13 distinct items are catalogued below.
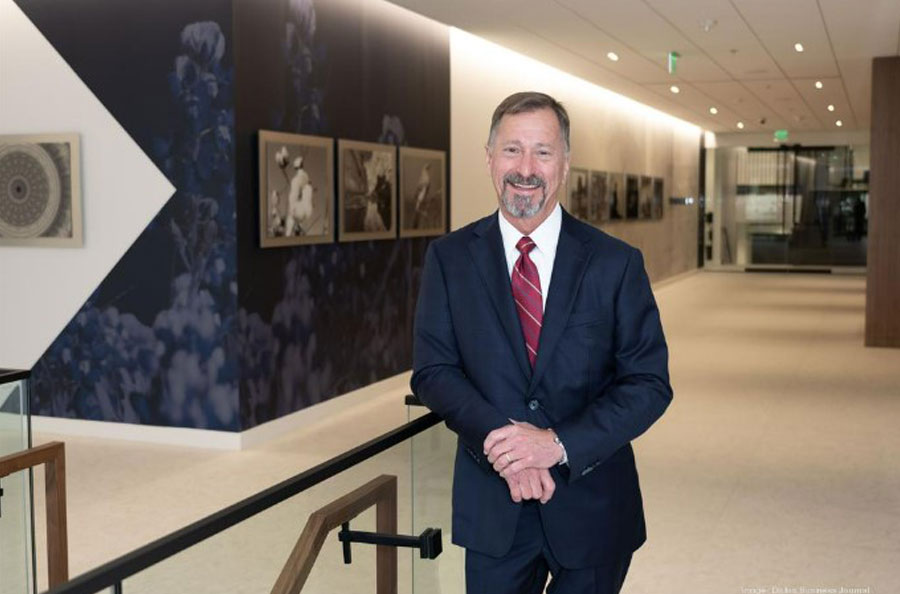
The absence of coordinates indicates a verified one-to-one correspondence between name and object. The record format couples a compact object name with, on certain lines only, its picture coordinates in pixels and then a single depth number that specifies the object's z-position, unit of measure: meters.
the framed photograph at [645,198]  23.62
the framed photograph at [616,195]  20.83
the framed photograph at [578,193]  18.20
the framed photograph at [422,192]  11.73
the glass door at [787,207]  32.00
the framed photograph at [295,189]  9.05
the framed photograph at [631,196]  22.36
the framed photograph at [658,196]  25.28
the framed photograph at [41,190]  9.34
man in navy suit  2.60
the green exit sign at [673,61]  14.80
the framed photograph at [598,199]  19.52
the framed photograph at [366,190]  10.38
